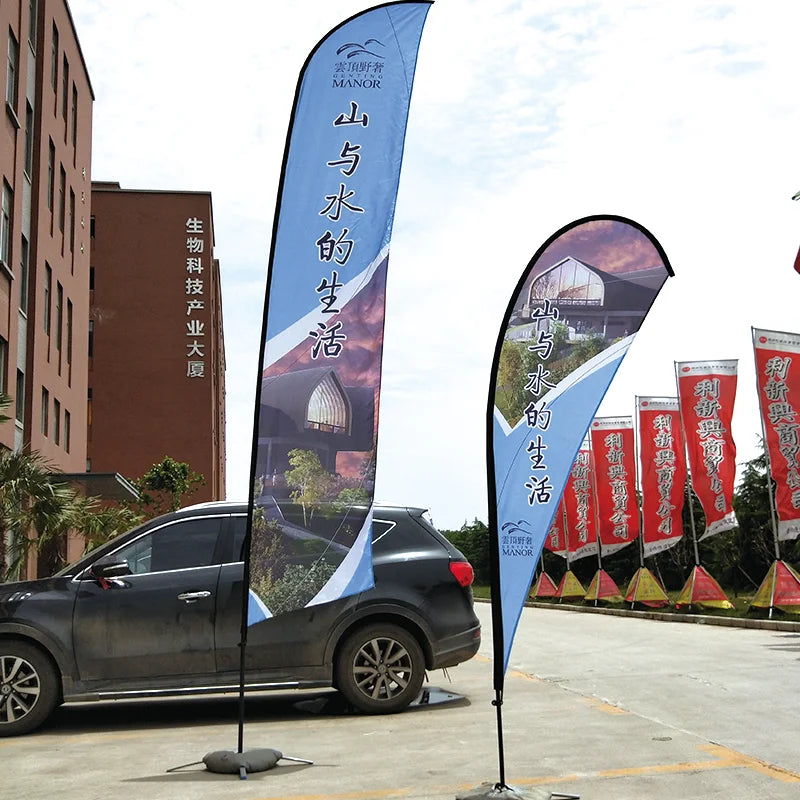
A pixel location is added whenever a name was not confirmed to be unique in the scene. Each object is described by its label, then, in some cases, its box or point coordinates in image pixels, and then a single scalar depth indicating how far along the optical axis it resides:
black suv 8.77
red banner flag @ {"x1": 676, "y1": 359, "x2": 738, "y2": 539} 23.33
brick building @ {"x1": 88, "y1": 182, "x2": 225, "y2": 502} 59.19
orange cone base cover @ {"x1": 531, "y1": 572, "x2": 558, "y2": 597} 36.72
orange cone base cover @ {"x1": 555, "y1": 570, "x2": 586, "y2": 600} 33.66
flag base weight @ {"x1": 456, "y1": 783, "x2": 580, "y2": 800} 5.62
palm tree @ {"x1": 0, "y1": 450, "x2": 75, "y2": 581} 14.97
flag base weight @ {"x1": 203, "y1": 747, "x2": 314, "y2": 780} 6.75
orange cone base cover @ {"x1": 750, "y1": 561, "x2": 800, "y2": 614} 20.80
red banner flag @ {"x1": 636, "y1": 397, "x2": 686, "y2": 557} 26.09
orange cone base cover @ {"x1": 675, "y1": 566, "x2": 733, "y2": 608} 24.36
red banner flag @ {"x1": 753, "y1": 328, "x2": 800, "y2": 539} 19.22
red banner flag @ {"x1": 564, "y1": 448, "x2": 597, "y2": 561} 33.47
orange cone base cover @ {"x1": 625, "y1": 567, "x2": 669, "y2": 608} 27.09
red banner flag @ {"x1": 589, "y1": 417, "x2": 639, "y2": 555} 29.05
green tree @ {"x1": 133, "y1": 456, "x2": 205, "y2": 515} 50.12
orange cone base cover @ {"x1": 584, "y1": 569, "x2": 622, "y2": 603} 30.97
